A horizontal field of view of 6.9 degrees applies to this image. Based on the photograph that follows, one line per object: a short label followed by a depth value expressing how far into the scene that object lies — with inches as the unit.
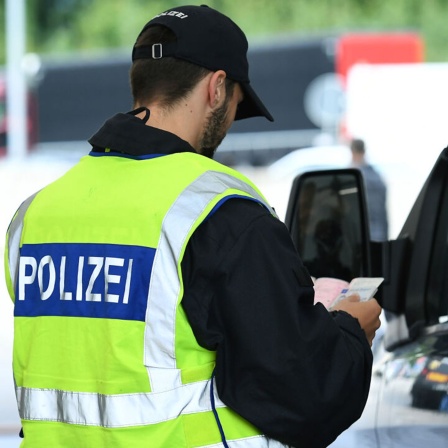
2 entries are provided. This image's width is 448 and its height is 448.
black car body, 290.8
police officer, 262.5
